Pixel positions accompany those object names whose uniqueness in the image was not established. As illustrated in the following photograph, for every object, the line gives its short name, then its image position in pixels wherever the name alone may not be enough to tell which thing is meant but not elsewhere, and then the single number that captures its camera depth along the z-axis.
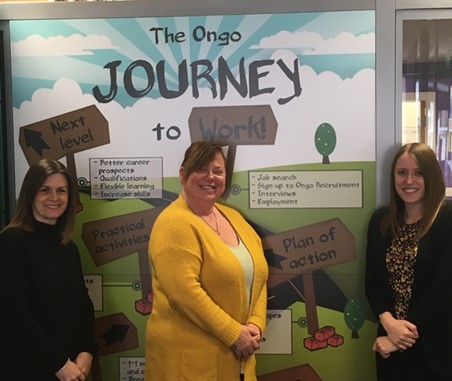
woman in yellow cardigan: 1.86
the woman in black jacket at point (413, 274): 1.93
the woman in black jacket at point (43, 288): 1.82
